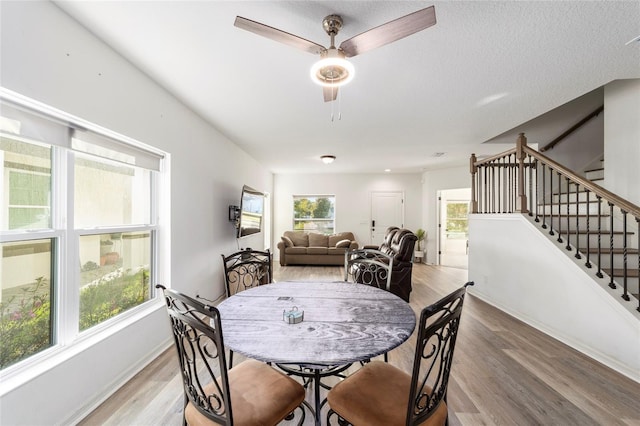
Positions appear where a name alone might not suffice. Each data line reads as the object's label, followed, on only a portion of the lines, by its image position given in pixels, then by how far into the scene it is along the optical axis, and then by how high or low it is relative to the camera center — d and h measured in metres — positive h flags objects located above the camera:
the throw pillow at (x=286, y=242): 6.75 -0.78
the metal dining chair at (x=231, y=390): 0.97 -0.87
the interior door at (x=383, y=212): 7.63 +0.04
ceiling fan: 1.29 +0.99
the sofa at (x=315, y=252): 6.57 -1.02
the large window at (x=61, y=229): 1.44 -0.11
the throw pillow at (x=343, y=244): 6.71 -0.82
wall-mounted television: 4.25 +0.00
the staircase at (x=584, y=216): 2.42 -0.03
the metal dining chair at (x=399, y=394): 0.99 -0.87
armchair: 3.96 -0.84
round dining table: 1.08 -0.60
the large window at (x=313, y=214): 7.83 -0.02
